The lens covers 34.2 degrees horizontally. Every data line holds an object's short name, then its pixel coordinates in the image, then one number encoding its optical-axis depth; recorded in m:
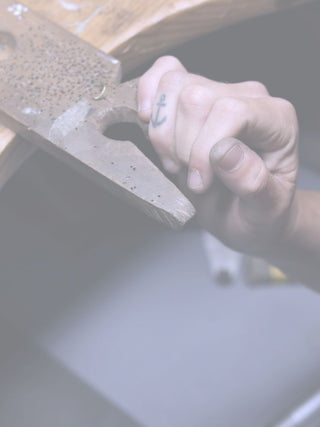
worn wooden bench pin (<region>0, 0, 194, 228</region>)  0.50
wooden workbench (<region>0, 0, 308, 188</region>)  0.64
